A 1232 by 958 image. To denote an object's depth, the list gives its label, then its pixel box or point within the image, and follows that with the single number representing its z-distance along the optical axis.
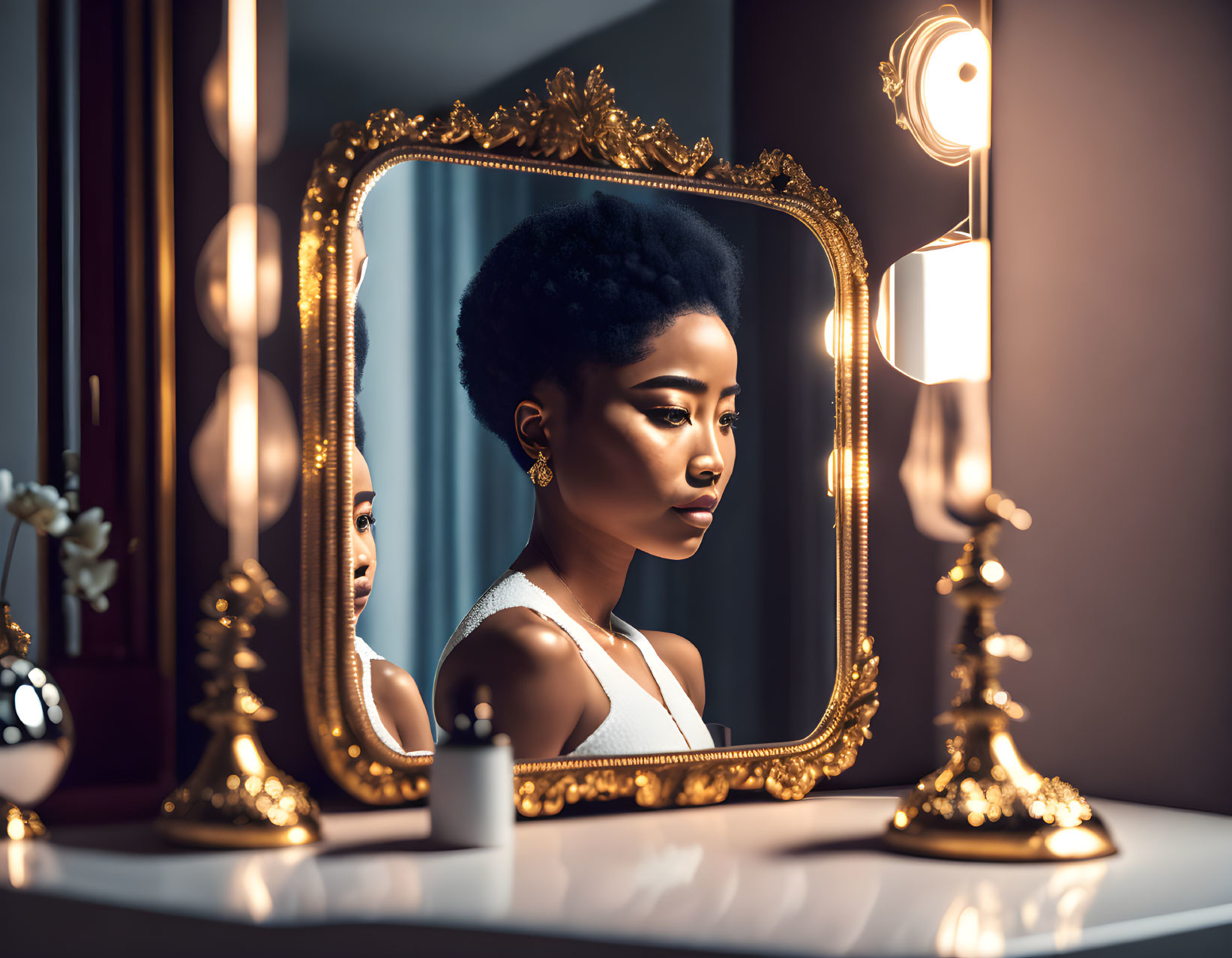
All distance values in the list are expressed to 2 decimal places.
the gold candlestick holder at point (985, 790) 0.99
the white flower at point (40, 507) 0.95
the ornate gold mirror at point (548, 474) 1.05
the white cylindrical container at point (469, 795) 0.97
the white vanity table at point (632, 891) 0.76
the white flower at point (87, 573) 0.97
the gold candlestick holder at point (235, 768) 0.94
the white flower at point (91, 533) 0.98
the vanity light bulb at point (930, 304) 1.30
